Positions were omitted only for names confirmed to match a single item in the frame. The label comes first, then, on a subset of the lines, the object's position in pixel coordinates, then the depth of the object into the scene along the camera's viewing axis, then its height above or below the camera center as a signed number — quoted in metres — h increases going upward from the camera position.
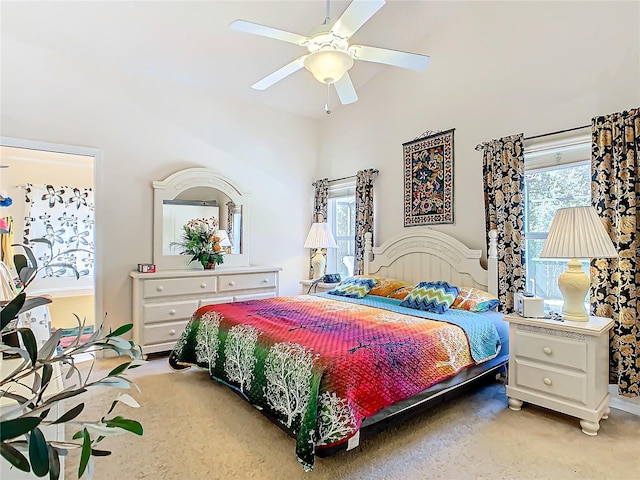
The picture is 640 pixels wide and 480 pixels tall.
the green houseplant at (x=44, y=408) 0.55 -0.28
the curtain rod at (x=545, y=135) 2.92 +0.91
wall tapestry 3.87 +0.68
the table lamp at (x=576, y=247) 2.40 -0.04
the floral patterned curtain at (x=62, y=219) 4.98 +0.32
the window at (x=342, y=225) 5.19 +0.23
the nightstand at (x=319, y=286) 4.70 -0.59
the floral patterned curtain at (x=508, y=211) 3.18 +0.26
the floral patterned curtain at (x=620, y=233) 2.54 +0.05
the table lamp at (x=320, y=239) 4.82 +0.03
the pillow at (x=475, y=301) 3.19 -0.53
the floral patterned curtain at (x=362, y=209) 4.59 +0.40
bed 1.91 -0.71
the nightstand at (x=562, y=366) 2.38 -0.87
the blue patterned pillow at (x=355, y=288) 3.83 -0.50
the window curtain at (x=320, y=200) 5.32 +0.60
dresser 3.83 -0.63
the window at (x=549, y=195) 3.02 +0.40
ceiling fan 2.14 +1.29
